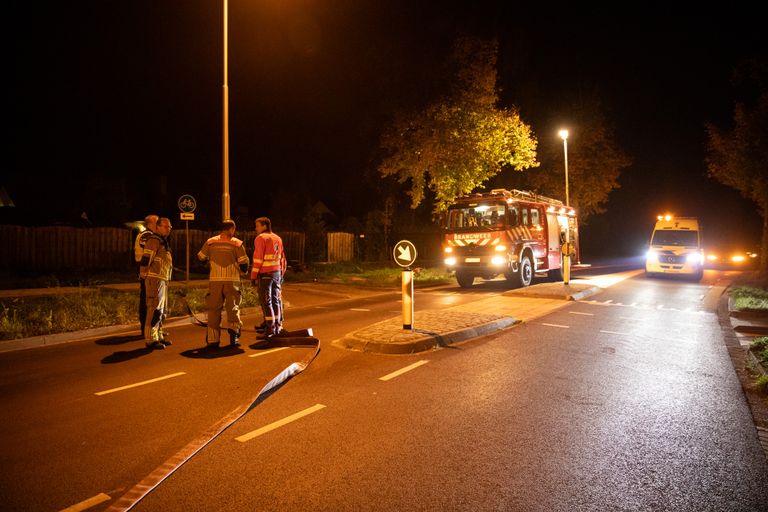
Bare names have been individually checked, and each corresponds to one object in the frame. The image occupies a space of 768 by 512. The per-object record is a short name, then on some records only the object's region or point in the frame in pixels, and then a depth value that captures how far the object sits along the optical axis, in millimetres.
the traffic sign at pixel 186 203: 14515
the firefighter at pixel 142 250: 8004
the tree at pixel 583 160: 34688
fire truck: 15883
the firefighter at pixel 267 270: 8328
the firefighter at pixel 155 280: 7961
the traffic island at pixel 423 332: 7676
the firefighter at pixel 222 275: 7719
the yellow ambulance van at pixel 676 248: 21406
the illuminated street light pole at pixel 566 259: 16062
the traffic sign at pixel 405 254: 8344
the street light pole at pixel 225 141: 13109
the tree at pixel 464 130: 20000
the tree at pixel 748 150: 21547
